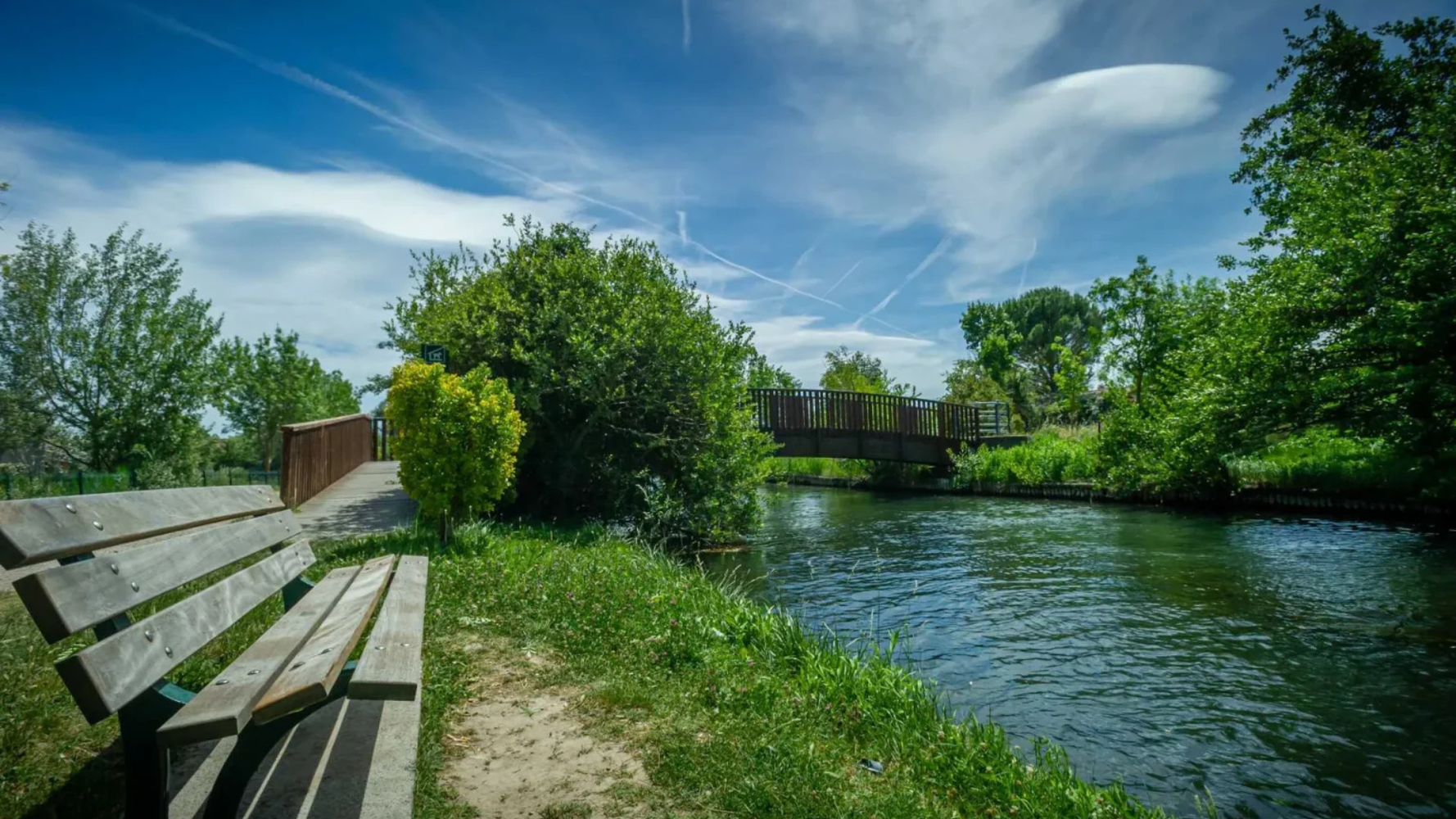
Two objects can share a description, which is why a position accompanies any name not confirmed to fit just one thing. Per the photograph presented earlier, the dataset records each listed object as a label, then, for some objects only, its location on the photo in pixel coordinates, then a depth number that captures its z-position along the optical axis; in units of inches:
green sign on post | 445.4
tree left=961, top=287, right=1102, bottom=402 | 2301.9
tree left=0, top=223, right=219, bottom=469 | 826.8
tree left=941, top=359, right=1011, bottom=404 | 1482.5
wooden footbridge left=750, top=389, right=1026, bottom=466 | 933.8
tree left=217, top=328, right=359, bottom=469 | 1507.1
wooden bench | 73.3
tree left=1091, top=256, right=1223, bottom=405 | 831.1
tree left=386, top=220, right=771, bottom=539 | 492.4
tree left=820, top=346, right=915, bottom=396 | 1654.8
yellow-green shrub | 333.1
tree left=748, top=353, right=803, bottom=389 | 1246.8
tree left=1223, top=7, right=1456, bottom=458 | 459.2
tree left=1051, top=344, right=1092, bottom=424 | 1222.3
